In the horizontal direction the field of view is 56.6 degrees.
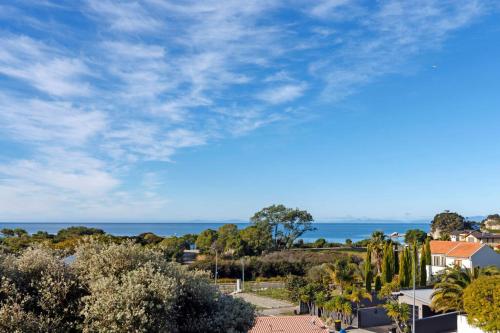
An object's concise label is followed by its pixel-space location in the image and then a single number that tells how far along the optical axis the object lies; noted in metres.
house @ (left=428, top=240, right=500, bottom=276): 43.91
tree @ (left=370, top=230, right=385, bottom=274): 46.50
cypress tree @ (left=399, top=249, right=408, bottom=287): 40.53
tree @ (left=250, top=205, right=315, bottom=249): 75.81
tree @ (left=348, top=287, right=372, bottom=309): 30.83
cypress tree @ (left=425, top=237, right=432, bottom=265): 45.85
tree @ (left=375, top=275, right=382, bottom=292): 40.07
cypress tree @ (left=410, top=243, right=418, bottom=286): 38.36
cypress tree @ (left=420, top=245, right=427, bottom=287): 41.66
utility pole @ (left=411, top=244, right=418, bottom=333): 37.99
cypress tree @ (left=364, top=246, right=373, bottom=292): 40.22
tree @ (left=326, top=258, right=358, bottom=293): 36.28
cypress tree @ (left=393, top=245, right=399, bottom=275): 43.12
